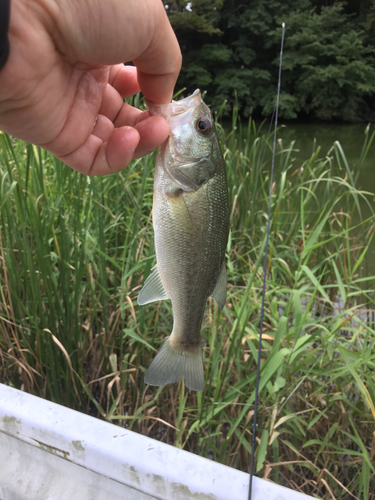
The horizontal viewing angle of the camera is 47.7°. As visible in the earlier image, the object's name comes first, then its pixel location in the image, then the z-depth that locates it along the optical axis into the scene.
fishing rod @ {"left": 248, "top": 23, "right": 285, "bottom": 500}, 0.28
